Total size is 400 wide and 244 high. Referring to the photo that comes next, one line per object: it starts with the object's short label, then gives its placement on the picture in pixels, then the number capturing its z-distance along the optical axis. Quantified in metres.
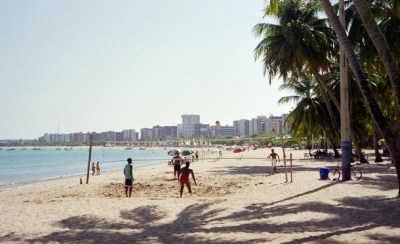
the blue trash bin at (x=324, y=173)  17.53
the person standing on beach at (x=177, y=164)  21.50
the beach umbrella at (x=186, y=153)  50.17
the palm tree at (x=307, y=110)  37.53
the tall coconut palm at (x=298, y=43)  27.31
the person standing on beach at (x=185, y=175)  14.65
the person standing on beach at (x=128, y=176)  15.27
